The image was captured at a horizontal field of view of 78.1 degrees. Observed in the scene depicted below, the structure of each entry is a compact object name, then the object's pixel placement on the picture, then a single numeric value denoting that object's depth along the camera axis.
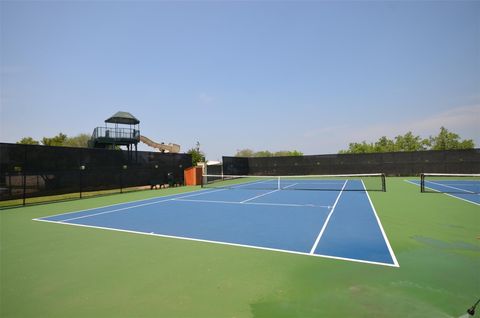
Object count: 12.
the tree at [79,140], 64.79
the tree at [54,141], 46.00
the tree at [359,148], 67.04
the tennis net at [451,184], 18.23
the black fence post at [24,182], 14.56
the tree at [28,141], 44.06
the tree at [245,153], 105.88
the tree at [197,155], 56.57
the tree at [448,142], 61.39
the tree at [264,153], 92.69
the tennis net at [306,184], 21.70
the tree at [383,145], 67.69
